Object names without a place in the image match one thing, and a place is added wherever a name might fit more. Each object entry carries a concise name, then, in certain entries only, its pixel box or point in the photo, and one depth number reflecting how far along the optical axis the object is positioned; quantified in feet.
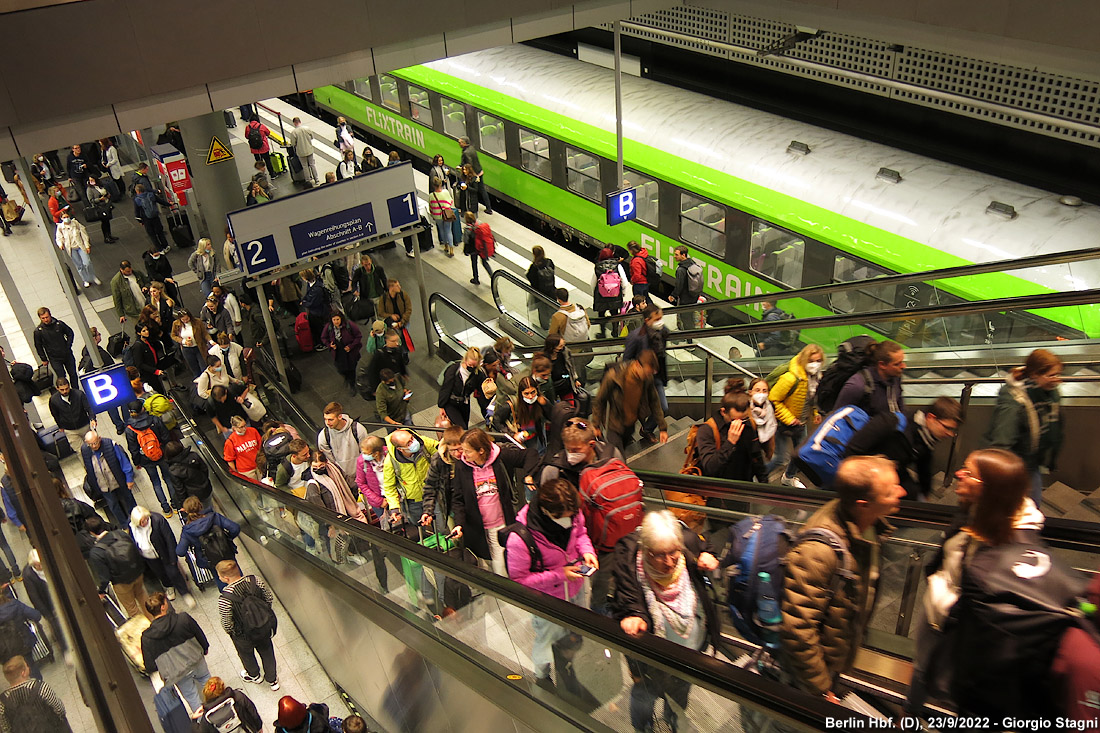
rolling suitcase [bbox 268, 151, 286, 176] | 72.69
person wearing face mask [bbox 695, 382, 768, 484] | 18.01
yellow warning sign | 46.88
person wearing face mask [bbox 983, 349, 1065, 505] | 16.14
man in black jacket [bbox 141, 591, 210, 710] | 20.90
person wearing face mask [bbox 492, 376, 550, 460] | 22.97
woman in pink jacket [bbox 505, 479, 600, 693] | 13.93
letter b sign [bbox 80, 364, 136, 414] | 32.04
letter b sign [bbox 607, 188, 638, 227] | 42.63
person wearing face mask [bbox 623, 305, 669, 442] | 26.32
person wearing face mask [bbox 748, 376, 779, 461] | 19.83
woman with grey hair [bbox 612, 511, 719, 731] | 11.57
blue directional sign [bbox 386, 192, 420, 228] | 40.65
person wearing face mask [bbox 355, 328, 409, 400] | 34.86
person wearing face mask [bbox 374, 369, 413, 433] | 33.09
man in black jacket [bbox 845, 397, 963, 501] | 15.44
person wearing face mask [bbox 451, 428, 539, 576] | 17.72
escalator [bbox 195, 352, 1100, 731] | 10.91
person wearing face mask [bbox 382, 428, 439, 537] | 22.20
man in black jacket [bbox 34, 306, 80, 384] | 39.99
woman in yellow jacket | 21.39
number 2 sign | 36.86
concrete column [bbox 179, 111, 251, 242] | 47.70
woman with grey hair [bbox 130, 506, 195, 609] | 25.63
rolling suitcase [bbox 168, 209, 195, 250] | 60.44
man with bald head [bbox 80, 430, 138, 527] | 29.94
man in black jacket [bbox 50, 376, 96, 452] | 35.35
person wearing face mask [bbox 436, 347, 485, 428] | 28.09
